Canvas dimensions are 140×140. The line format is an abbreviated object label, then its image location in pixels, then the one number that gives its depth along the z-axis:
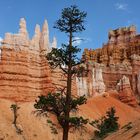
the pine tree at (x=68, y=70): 13.94
